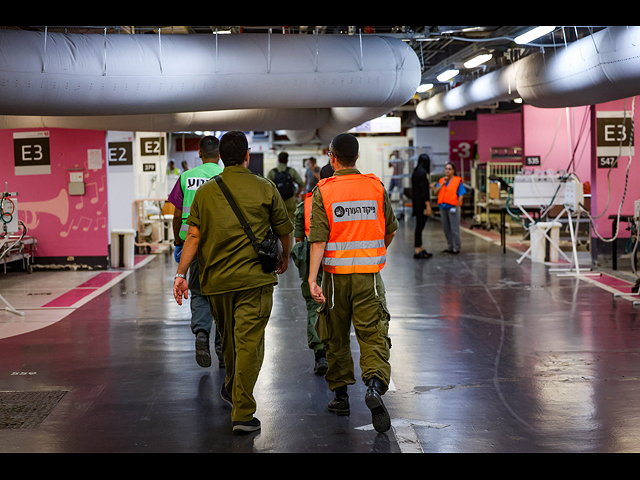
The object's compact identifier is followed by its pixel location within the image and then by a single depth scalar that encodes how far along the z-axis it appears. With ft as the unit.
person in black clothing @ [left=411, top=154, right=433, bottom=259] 39.45
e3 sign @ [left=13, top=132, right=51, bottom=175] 35.86
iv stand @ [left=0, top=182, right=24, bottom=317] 23.94
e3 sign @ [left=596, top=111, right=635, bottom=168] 34.19
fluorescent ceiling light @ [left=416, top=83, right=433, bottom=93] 47.57
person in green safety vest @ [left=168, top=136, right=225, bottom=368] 16.28
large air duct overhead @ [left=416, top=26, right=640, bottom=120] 21.58
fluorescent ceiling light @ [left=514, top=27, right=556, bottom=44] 25.22
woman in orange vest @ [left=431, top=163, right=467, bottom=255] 39.75
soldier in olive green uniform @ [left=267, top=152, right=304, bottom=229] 33.15
